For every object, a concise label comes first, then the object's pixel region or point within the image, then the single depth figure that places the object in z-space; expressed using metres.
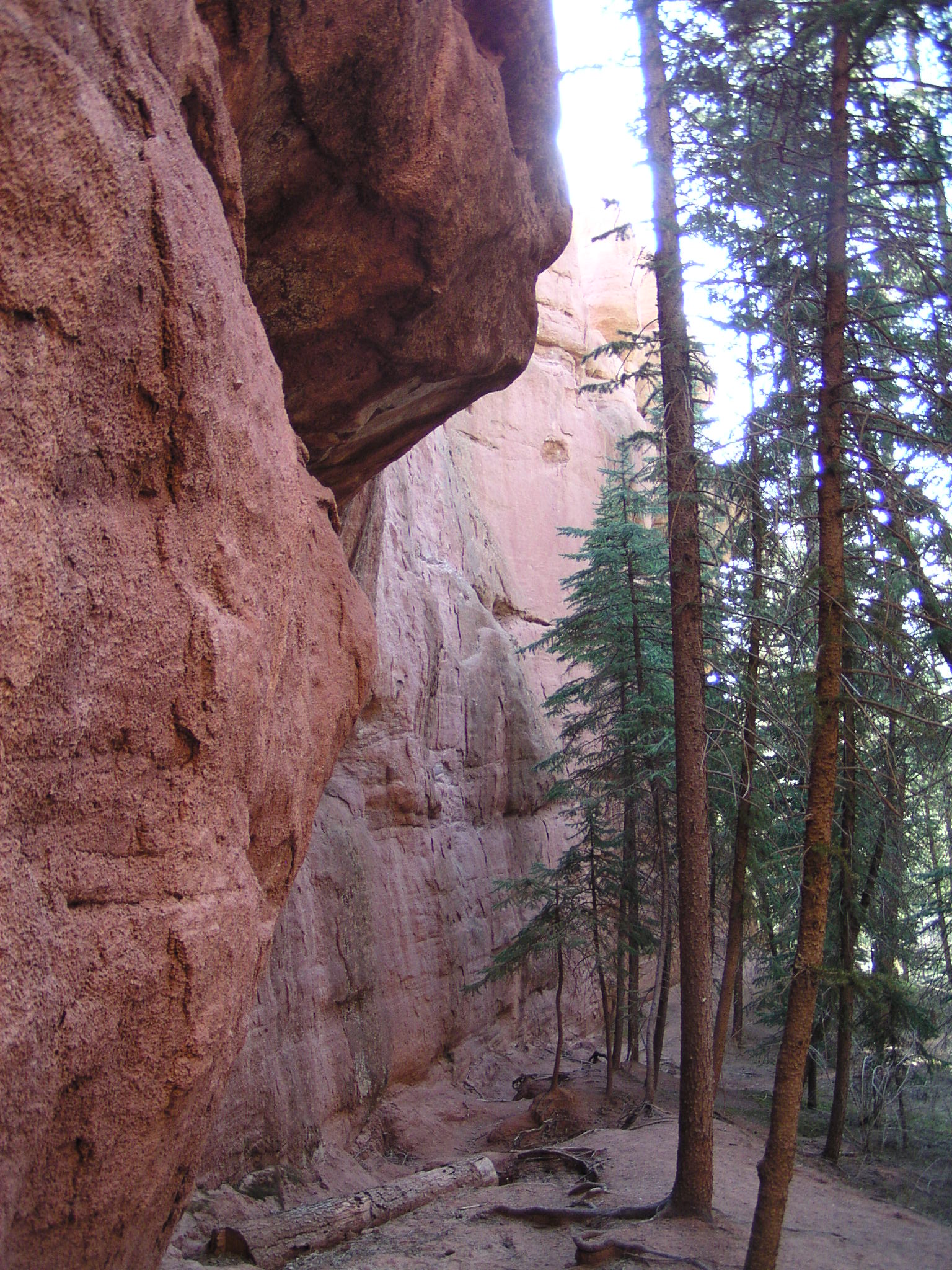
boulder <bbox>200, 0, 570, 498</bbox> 6.82
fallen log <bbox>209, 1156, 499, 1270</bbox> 8.04
